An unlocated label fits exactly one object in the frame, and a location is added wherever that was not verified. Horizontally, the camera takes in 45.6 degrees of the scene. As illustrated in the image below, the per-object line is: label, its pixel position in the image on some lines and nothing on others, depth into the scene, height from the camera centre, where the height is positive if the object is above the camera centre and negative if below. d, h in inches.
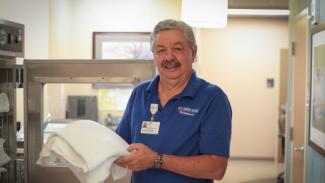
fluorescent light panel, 110.9 +19.6
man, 50.8 -5.8
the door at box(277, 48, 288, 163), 238.1 -10.7
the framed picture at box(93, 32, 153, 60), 137.9 +12.9
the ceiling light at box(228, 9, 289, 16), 221.5 +40.9
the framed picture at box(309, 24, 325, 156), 81.4 -2.5
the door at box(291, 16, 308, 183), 121.6 -4.7
